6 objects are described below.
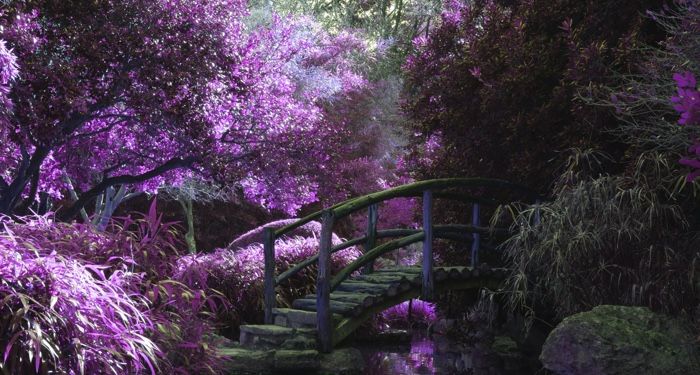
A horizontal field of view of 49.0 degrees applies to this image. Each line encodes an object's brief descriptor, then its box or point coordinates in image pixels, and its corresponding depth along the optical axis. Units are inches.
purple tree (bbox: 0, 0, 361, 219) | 297.0
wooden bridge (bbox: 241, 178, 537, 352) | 271.6
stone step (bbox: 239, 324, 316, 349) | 271.6
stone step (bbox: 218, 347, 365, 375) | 261.0
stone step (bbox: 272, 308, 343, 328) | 278.5
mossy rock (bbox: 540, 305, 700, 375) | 245.9
